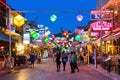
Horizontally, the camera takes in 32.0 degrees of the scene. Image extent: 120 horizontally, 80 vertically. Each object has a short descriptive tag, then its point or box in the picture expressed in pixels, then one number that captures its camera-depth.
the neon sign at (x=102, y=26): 23.94
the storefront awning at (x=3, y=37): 23.76
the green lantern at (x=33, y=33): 35.06
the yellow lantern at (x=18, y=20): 20.38
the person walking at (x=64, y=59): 20.27
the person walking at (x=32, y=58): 25.28
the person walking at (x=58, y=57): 20.20
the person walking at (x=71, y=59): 19.00
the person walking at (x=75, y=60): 18.99
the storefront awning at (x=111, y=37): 18.97
